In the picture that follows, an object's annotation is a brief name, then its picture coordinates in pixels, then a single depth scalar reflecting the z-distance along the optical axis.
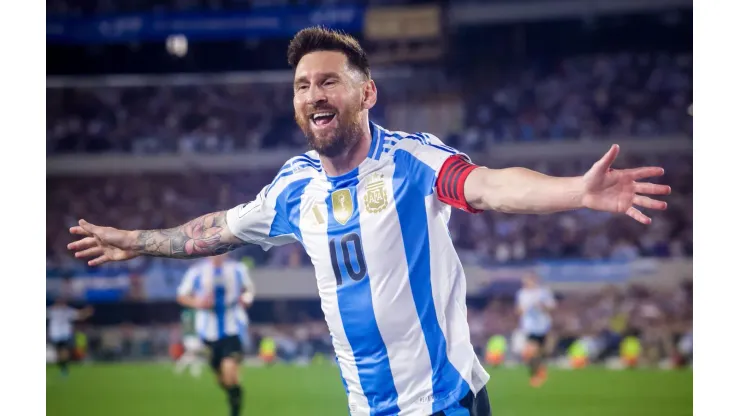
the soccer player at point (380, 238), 2.90
